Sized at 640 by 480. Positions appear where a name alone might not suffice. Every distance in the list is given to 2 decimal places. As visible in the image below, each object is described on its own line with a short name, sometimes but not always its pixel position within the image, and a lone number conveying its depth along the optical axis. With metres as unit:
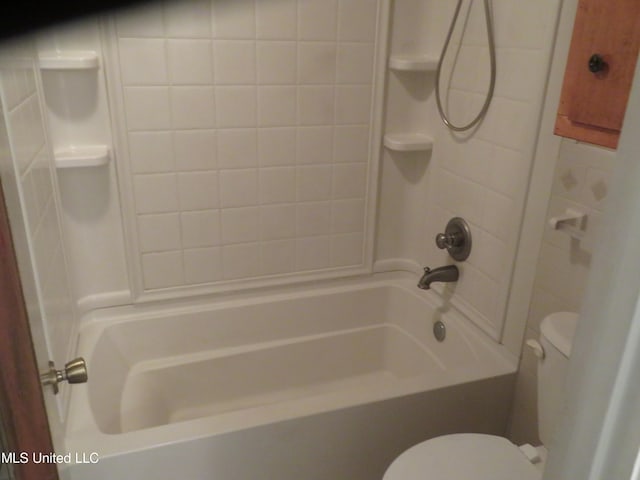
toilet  1.21
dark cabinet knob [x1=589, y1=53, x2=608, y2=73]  1.02
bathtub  1.37
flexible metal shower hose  1.58
